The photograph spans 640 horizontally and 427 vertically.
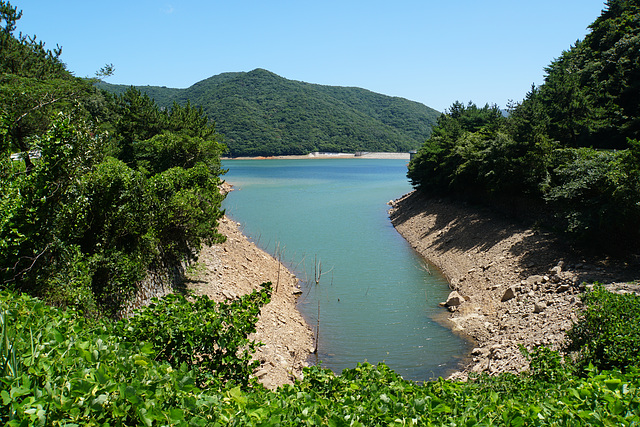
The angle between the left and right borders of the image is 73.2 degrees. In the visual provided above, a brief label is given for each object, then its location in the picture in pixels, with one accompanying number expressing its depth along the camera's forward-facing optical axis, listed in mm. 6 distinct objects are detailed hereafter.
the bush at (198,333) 5609
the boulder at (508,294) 15826
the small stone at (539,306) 13636
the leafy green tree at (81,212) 7883
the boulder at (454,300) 17284
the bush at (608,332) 7625
